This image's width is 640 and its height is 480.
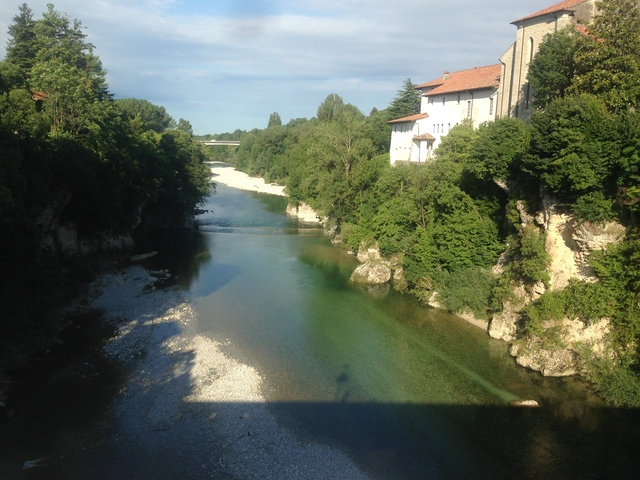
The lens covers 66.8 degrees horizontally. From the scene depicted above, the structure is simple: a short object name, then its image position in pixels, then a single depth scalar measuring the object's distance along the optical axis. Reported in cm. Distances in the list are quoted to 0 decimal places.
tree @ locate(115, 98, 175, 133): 8423
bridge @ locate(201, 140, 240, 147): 15238
